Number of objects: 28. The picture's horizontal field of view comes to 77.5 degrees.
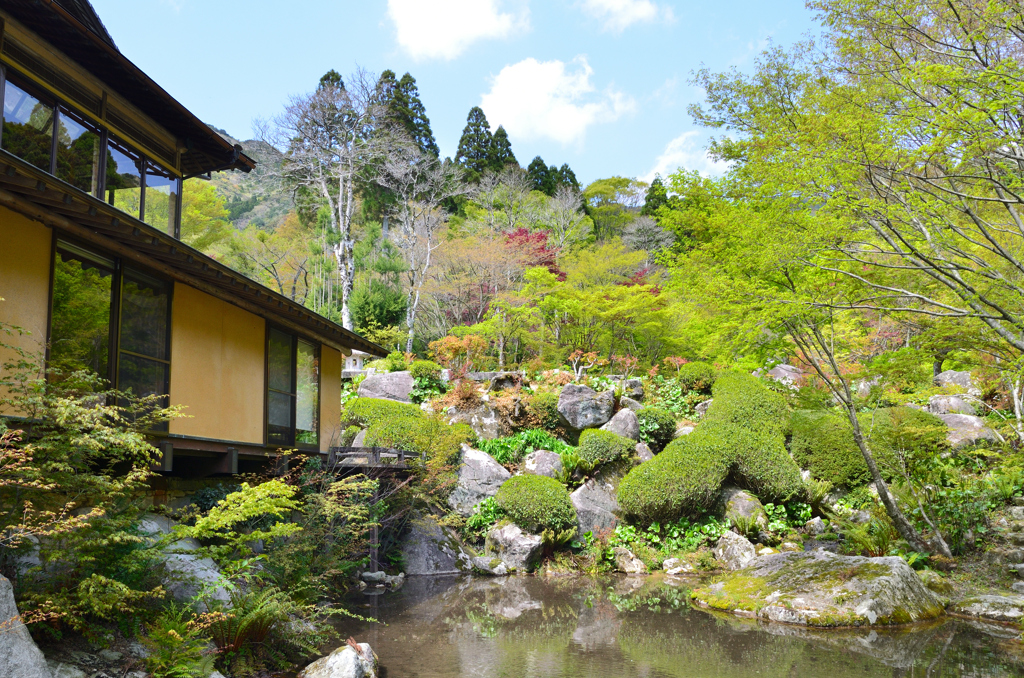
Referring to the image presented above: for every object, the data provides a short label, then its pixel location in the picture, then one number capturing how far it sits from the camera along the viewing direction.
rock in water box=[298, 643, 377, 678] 6.28
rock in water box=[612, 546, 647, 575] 14.27
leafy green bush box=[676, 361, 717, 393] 20.03
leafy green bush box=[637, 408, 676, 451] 17.58
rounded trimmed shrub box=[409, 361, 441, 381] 19.98
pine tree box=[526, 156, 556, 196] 39.62
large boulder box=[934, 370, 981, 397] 19.30
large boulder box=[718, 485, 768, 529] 14.55
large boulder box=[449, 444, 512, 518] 15.14
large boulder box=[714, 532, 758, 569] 13.80
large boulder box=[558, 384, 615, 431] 18.22
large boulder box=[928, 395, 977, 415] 17.03
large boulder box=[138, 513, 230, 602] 6.12
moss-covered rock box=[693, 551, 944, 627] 9.20
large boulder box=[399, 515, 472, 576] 13.83
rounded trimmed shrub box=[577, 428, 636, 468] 15.98
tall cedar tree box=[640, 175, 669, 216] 38.69
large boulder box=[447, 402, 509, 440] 18.06
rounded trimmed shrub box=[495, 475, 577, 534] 14.08
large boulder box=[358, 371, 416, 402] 19.97
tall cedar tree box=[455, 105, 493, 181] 38.38
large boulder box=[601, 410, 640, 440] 17.41
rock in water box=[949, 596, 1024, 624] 9.30
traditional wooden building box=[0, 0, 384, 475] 6.33
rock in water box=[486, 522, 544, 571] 14.02
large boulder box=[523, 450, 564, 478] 16.05
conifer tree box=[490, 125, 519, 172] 38.25
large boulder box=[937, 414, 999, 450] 14.84
